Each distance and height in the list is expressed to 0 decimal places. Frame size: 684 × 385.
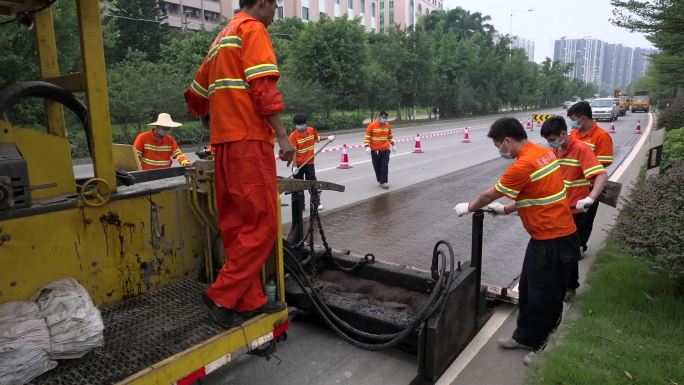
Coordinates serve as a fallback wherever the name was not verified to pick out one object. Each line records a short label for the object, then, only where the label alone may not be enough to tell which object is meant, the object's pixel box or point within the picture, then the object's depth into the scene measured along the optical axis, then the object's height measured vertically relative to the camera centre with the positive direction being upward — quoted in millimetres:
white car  34688 -1226
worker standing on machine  2674 -281
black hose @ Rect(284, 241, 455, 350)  3365 -1446
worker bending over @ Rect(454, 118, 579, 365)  3576 -890
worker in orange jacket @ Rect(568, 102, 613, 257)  5500 -472
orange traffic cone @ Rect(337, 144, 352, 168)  13973 -1786
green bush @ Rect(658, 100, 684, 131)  15977 -866
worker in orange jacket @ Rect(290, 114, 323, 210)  8992 -785
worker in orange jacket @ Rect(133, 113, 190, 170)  6770 -627
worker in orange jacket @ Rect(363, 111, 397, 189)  10836 -1025
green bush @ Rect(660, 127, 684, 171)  7610 -925
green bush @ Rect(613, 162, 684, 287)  3791 -1081
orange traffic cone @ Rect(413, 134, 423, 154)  17862 -1891
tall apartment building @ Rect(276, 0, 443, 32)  57875 +11418
